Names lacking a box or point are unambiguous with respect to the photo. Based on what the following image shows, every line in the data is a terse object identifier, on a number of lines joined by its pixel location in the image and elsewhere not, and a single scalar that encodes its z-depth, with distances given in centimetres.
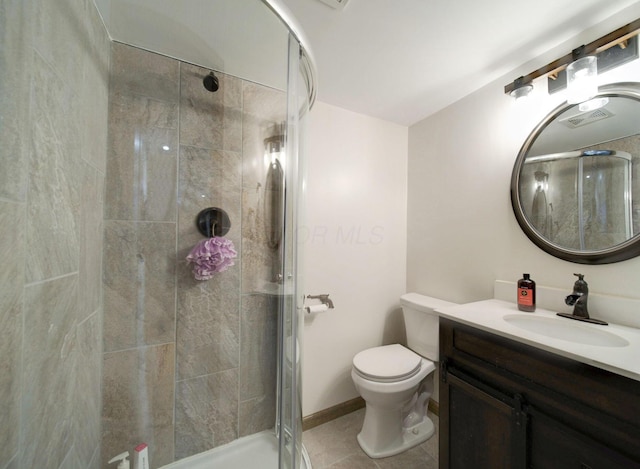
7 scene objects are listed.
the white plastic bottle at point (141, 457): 97
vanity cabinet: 63
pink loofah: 107
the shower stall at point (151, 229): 51
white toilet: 127
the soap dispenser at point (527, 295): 109
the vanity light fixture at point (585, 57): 87
